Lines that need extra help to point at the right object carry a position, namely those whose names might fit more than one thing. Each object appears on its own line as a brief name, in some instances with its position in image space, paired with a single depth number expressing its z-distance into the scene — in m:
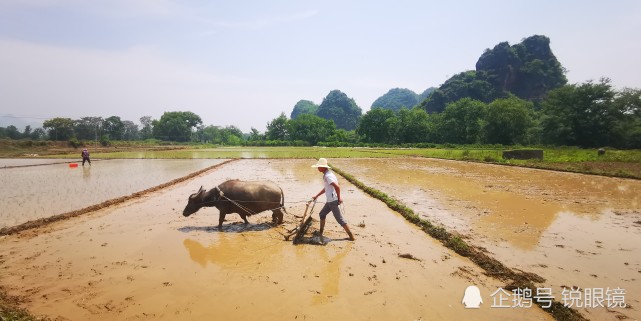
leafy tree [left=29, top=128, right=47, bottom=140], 87.75
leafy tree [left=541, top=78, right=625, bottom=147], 36.84
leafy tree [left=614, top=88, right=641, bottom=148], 33.59
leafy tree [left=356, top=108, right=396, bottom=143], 77.94
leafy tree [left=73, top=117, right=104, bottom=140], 83.94
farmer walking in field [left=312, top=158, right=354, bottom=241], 6.88
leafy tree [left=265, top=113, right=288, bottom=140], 91.75
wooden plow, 7.15
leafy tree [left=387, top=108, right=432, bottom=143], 69.69
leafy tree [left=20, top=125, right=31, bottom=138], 89.91
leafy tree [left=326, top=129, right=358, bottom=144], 82.12
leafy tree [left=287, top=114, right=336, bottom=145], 83.81
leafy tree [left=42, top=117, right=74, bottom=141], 72.56
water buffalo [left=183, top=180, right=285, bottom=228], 8.38
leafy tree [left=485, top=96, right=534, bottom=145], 52.25
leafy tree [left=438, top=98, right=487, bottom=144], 60.72
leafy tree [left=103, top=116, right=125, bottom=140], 94.83
